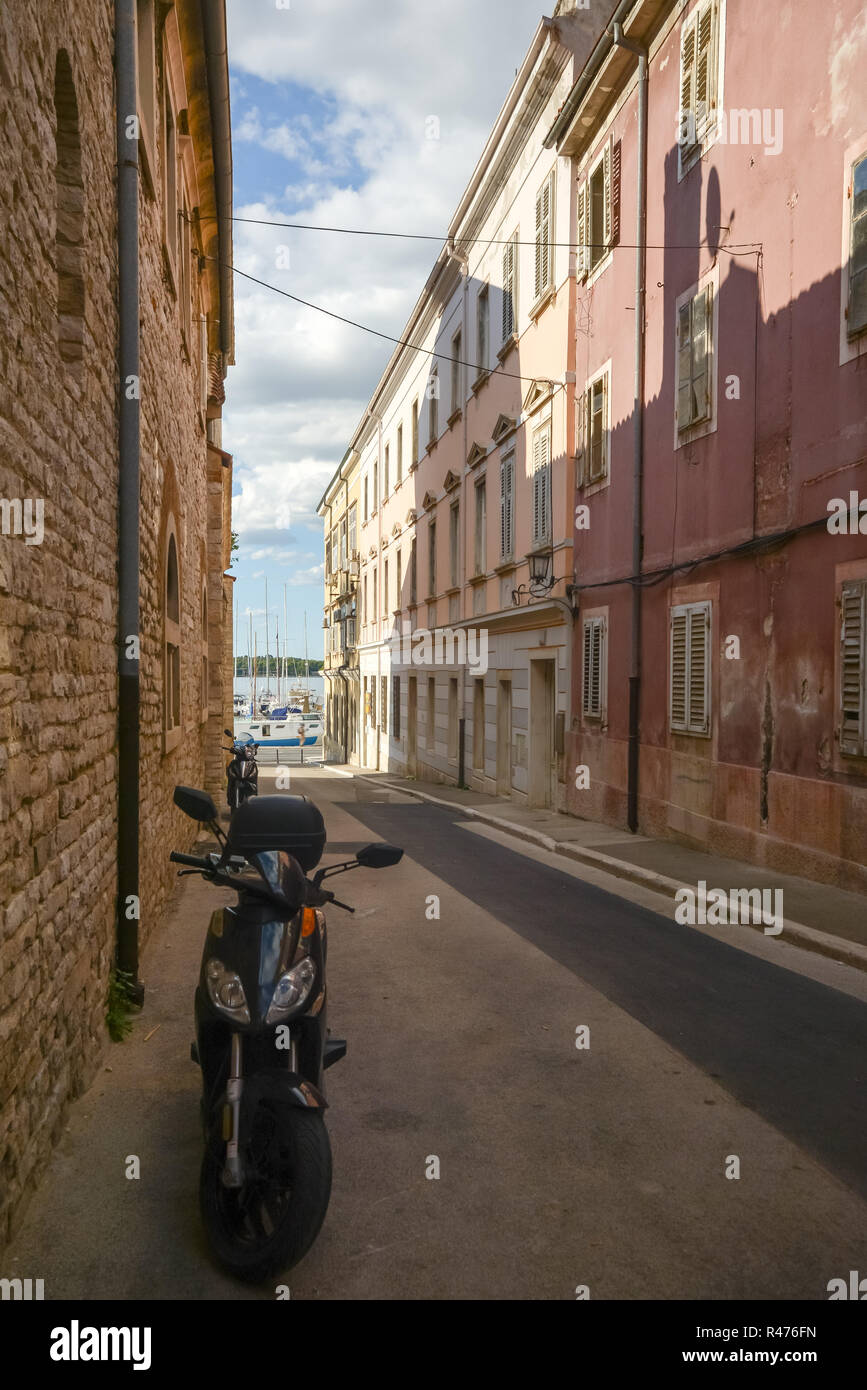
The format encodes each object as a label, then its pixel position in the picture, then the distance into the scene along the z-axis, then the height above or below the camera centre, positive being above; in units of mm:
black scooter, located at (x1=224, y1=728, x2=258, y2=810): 13031 -1243
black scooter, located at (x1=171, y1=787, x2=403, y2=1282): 3266 -1309
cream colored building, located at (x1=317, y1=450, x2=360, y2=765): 44250 +3128
